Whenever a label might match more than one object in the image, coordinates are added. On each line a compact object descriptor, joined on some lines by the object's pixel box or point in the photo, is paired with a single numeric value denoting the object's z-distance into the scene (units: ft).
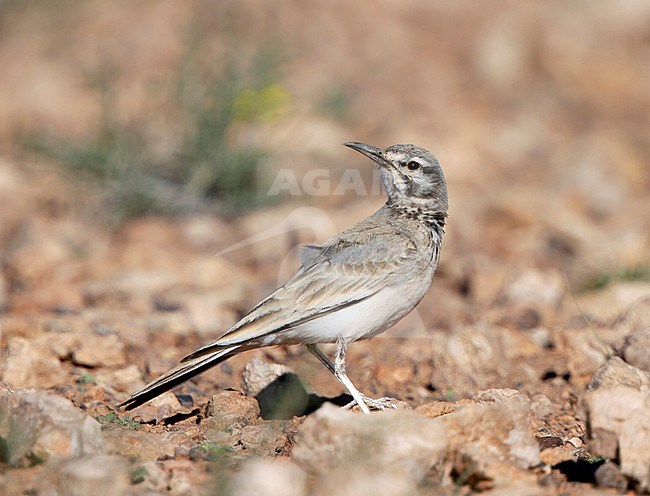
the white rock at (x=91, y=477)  20.98
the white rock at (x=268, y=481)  20.88
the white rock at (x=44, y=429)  23.40
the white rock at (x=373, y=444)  22.25
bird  30.94
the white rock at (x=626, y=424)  22.67
